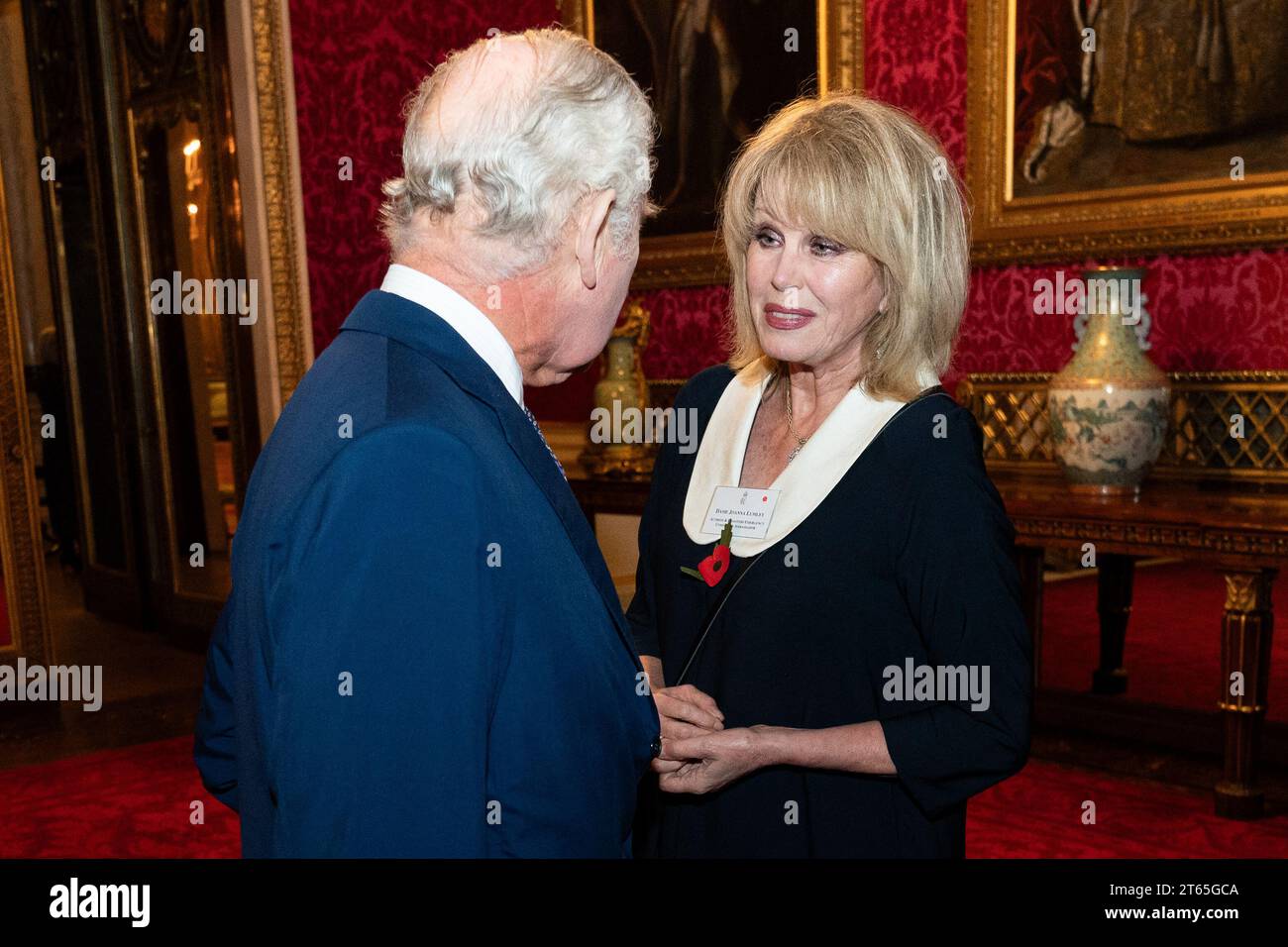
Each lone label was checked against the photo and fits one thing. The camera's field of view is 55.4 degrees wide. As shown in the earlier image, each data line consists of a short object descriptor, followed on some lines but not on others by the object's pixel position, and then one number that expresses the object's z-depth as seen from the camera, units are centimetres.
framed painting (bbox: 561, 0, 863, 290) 530
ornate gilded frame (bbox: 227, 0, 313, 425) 563
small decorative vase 541
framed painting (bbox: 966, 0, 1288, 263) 403
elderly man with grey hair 97
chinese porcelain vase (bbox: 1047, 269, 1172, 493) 390
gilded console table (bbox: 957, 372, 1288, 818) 358
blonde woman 173
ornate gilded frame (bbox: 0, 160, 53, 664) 536
